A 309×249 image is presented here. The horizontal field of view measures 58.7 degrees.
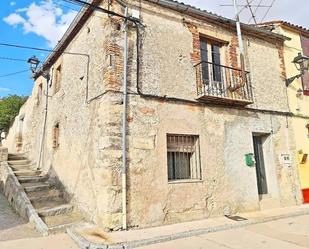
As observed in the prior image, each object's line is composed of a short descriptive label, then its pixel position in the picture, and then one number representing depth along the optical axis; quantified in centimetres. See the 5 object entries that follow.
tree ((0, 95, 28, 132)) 1791
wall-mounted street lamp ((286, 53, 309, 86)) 959
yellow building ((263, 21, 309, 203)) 941
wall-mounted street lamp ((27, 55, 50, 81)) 1116
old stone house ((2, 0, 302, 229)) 650
